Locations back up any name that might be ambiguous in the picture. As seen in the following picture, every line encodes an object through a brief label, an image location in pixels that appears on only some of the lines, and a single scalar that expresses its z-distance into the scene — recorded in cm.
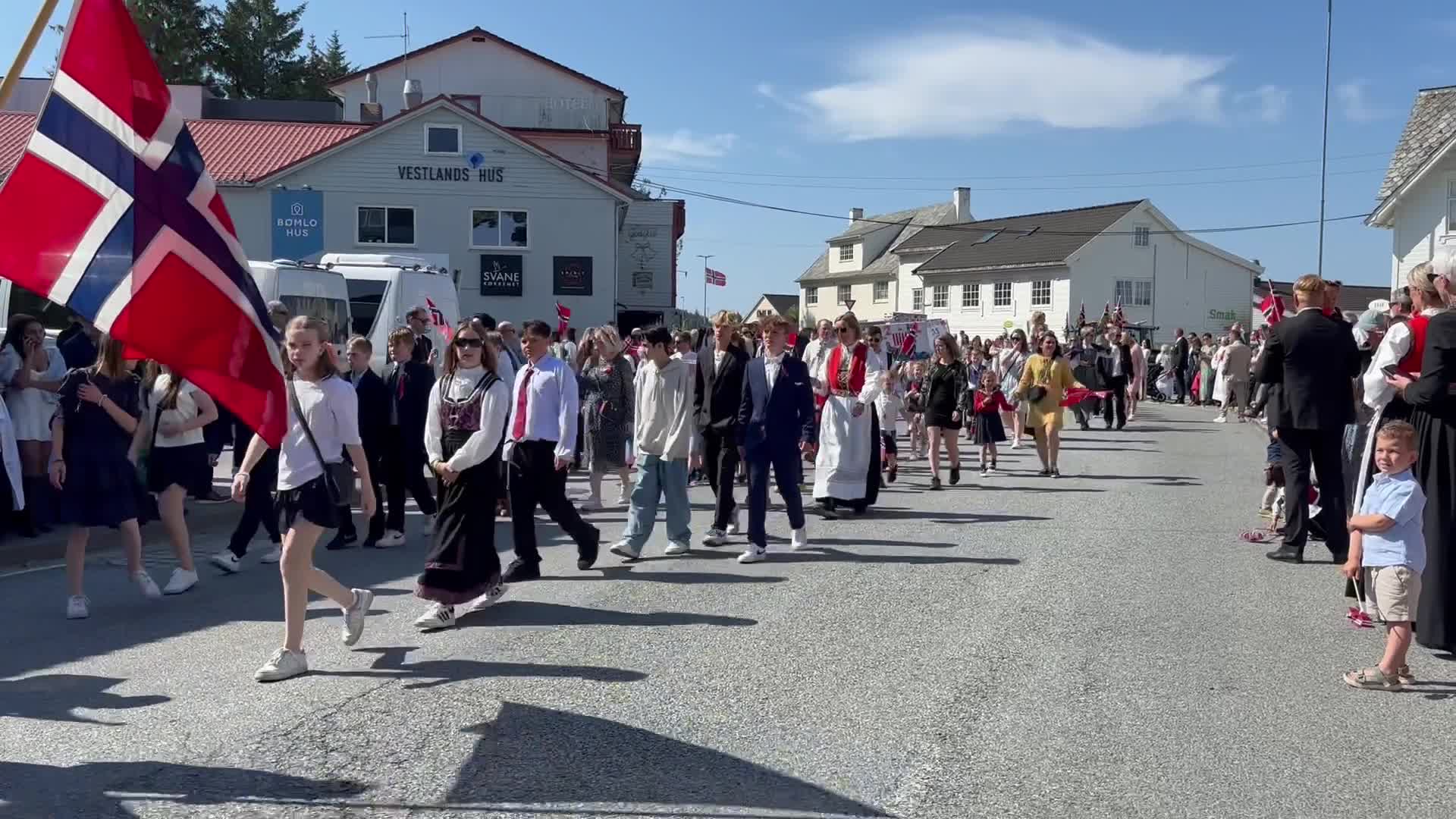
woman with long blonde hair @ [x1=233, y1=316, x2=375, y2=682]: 653
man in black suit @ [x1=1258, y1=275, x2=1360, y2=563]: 934
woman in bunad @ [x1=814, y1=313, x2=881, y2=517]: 1273
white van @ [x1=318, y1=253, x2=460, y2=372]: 2123
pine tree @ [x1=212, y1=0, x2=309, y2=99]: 6725
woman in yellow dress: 1659
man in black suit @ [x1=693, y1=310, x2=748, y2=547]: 1102
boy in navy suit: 1047
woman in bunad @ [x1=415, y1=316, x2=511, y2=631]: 757
